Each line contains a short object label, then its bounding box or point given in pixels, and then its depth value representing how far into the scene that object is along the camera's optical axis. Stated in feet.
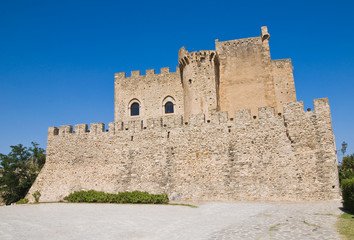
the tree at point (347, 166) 71.89
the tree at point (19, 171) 73.31
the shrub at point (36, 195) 64.49
